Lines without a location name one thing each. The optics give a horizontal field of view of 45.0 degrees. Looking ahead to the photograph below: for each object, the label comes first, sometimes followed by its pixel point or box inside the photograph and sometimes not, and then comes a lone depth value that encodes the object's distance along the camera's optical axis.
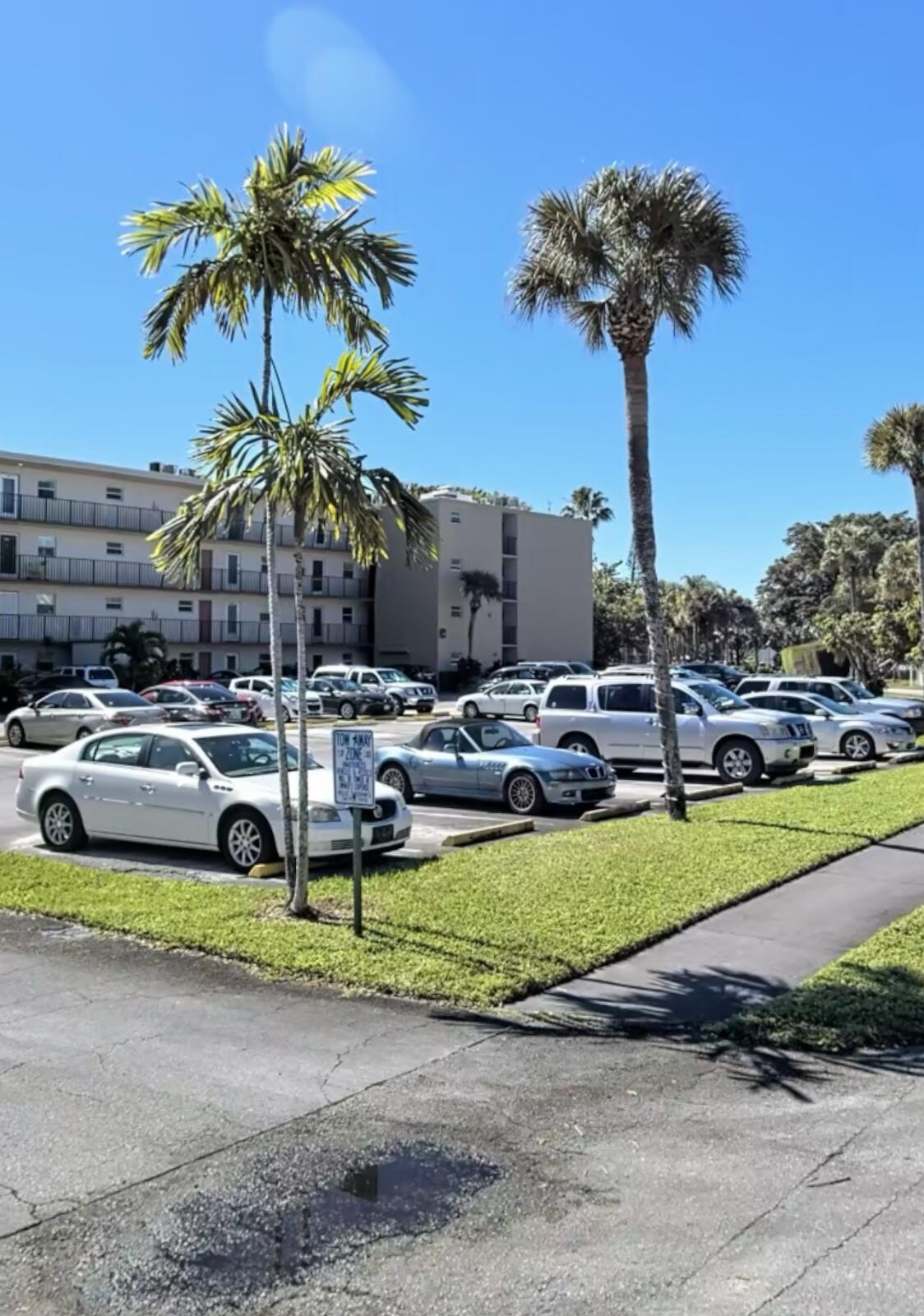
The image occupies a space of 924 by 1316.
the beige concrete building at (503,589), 59.25
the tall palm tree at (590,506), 93.00
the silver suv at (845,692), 27.12
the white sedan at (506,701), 37.41
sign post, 8.66
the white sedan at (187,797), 10.96
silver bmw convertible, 15.58
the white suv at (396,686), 42.97
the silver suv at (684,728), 19.33
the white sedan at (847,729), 23.83
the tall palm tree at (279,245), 8.71
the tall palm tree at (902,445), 29.66
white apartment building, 46.50
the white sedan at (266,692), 37.34
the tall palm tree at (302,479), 8.62
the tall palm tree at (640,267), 14.15
